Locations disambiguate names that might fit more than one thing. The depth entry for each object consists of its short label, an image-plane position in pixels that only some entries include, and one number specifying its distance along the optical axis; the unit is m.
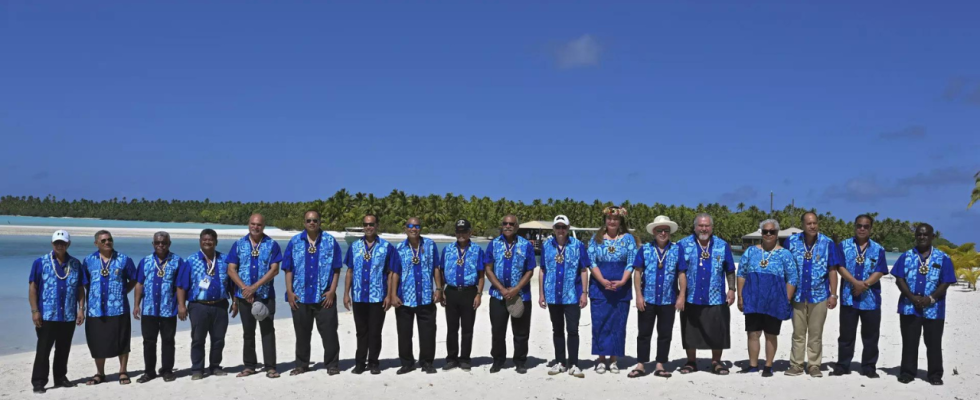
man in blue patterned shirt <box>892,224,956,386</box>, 6.68
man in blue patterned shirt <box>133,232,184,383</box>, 6.59
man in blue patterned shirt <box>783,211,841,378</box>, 6.90
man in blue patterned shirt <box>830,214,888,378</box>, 6.87
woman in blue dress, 6.83
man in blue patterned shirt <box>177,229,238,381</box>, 6.66
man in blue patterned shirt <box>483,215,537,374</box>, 7.04
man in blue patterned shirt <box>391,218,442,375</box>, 7.10
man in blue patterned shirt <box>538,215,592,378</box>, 6.99
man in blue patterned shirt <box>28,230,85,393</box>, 6.32
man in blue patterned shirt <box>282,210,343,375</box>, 6.89
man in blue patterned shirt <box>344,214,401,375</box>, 7.00
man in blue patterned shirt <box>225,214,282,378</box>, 6.70
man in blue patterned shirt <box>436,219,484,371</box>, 7.14
